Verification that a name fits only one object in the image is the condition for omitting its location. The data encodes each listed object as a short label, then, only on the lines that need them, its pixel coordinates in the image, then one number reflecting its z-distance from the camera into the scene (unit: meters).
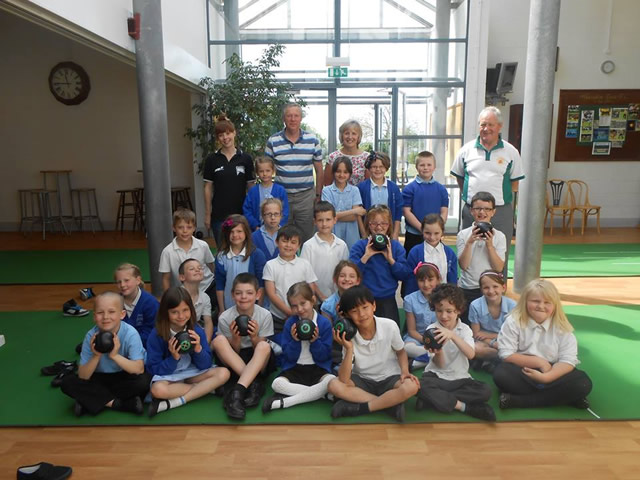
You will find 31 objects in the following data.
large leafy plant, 7.08
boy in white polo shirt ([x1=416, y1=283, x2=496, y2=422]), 2.83
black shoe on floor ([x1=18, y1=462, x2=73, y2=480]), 2.27
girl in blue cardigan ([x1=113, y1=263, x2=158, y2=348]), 3.35
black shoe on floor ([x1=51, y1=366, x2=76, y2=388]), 3.21
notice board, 8.41
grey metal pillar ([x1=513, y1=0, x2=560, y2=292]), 4.81
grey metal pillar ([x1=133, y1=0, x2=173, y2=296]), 4.73
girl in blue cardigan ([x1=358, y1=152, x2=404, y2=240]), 4.19
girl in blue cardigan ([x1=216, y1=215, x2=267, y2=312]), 3.69
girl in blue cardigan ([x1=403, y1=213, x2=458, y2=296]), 3.72
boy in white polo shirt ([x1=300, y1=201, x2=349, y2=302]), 3.70
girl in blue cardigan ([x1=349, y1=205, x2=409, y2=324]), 3.66
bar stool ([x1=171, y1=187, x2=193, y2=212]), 8.23
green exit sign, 7.82
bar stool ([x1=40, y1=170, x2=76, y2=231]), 8.54
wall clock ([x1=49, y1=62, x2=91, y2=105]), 8.38
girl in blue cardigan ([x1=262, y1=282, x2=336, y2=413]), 2.96
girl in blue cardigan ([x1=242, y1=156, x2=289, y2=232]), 4.14
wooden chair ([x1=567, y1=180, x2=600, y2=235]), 8.22
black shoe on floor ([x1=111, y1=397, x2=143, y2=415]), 2.89
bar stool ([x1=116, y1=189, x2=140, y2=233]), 8.29
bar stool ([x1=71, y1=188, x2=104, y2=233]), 8.61
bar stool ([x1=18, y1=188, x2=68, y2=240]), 8.35
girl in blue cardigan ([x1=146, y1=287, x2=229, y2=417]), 2.90
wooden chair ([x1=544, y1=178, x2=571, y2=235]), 8.26
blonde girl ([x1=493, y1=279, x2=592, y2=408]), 2.88
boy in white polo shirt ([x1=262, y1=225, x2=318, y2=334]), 3.53
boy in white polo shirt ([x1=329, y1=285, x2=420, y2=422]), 2.78
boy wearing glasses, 3.72
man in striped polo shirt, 4.34
